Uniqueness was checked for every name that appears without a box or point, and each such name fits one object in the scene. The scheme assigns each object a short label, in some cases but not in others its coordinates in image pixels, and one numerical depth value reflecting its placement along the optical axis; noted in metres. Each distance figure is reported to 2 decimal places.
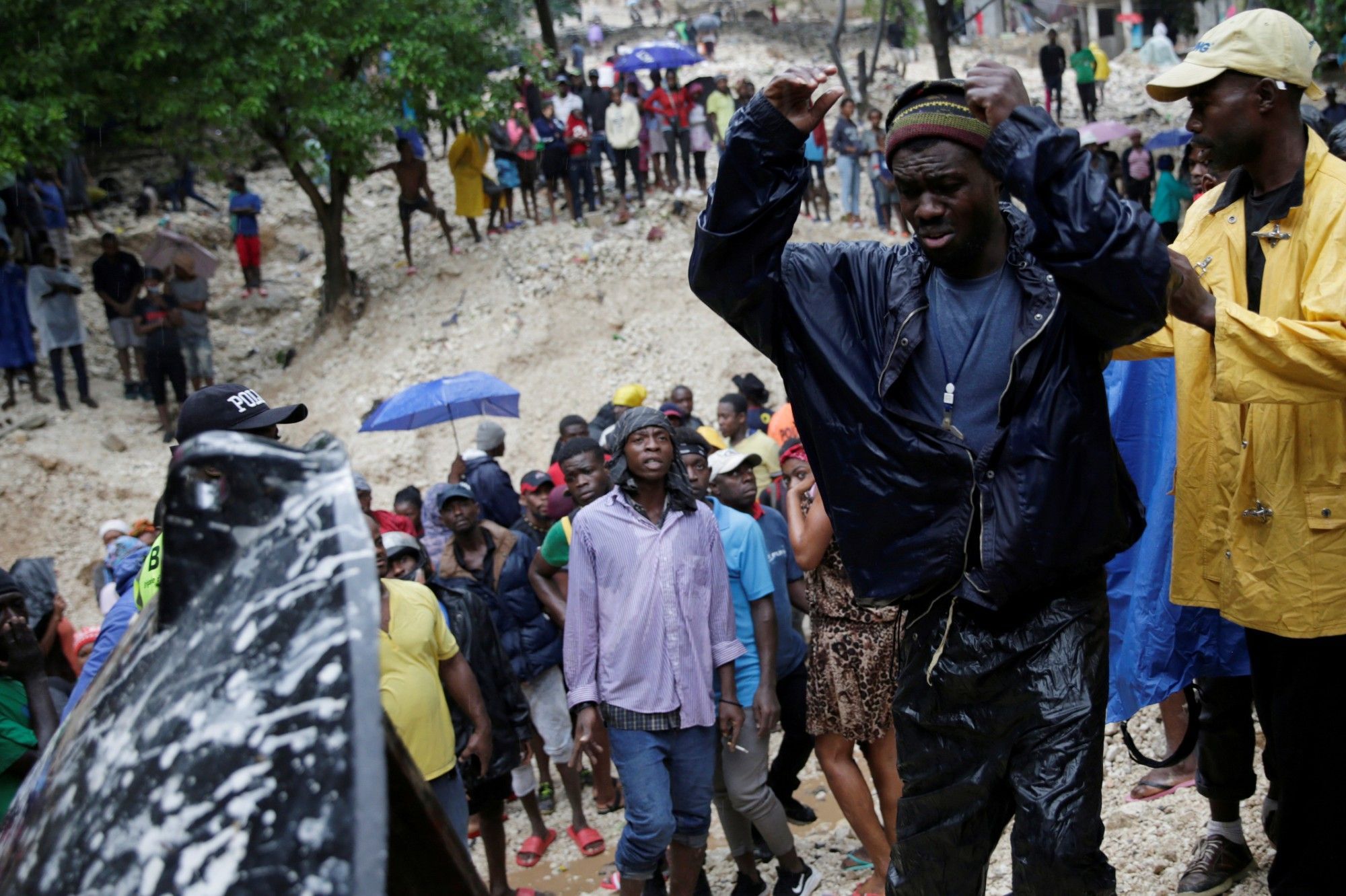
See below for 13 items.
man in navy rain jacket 2.81
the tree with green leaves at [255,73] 14.77
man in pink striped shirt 5.00
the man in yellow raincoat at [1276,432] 3.20
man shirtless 18.19
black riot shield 0.99
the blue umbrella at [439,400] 11.38
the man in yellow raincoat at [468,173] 18.86
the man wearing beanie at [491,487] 9.23
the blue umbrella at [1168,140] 18.47
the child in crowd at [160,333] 15.73
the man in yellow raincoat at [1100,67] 25.62
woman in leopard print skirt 5.17
